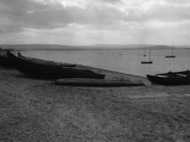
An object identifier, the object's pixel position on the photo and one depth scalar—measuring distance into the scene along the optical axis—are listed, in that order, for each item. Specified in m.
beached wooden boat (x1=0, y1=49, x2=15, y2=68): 27.64
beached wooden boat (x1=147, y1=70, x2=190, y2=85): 19.50
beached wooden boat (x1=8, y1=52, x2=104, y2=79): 19.64
